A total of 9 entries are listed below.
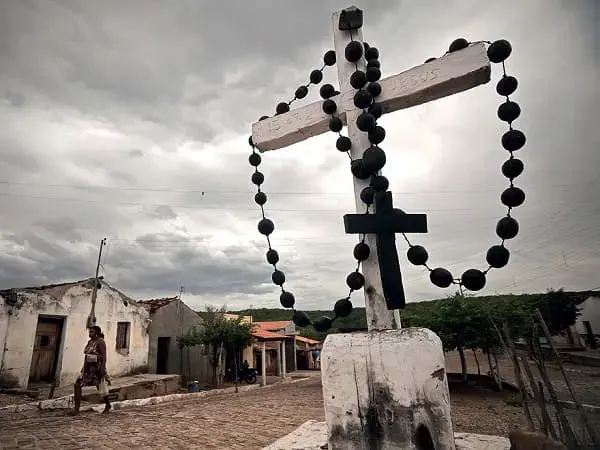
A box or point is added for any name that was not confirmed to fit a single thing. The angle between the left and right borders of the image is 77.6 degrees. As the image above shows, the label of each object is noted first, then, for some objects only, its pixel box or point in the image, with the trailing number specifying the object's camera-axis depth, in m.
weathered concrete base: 2.48
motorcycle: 23.66
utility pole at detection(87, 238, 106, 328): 17.25
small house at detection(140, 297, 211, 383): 21.30
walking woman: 9.09
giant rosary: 2.91
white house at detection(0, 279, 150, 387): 14.20
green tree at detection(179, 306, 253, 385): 20.44
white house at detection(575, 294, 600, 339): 31.73
